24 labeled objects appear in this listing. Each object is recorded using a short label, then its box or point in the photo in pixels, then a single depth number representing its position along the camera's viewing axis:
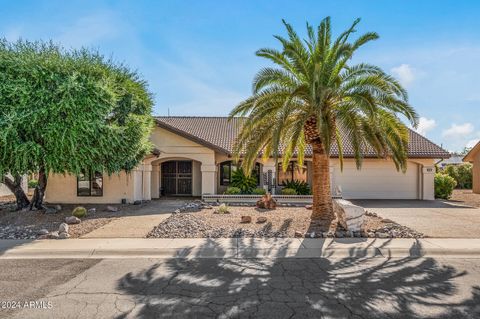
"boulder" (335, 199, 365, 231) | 9.64
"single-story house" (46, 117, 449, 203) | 17.67
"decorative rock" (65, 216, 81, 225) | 11.50
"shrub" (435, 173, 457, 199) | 20.84
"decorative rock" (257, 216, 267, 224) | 11.44
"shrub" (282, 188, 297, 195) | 18.48
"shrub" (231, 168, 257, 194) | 18.74
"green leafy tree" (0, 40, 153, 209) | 10.70
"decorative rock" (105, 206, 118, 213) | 14.71
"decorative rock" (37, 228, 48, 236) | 9.87
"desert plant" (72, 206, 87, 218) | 12.84
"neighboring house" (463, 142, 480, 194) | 25.02
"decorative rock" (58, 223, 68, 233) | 9.58
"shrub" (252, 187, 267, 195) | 18.25
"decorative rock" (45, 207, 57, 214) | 13.66
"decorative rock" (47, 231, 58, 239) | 9.38
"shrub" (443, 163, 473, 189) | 29.98
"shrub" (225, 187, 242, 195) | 18.05
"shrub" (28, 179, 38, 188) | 26.14
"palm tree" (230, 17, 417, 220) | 9.91
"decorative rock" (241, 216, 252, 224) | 11.44
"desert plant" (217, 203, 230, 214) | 13.62
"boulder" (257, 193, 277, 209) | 15.16
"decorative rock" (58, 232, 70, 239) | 9.37
